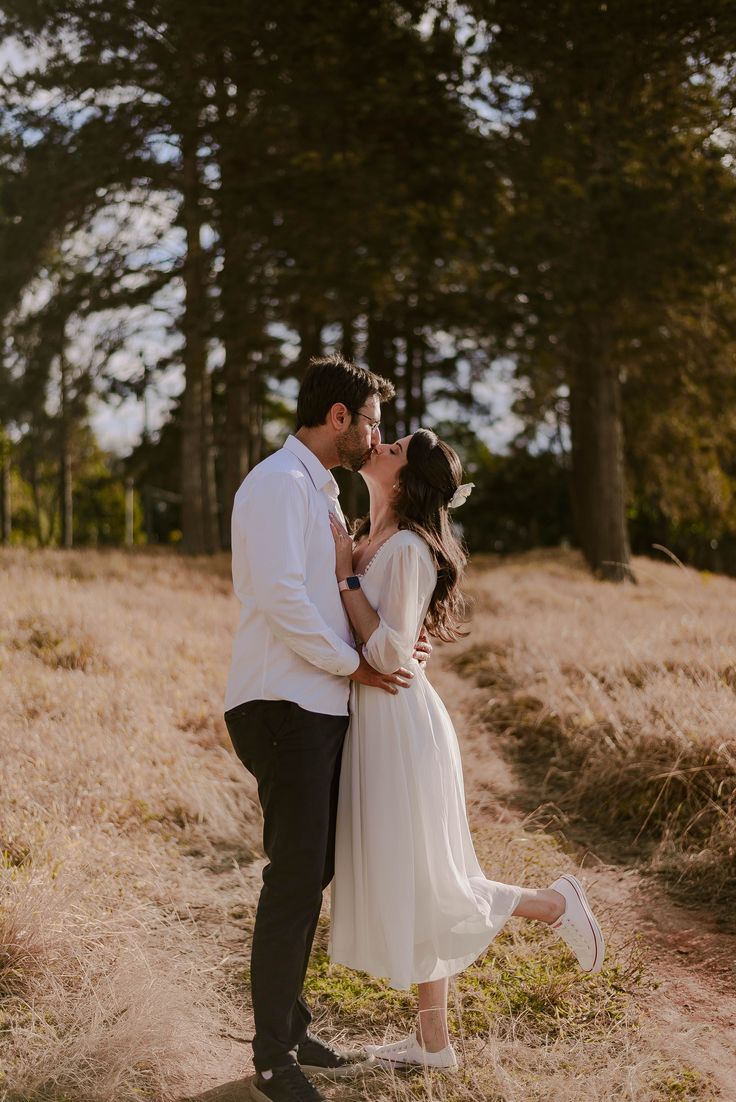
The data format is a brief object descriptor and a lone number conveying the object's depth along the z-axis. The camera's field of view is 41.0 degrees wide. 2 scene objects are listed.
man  3.16
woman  3.34
